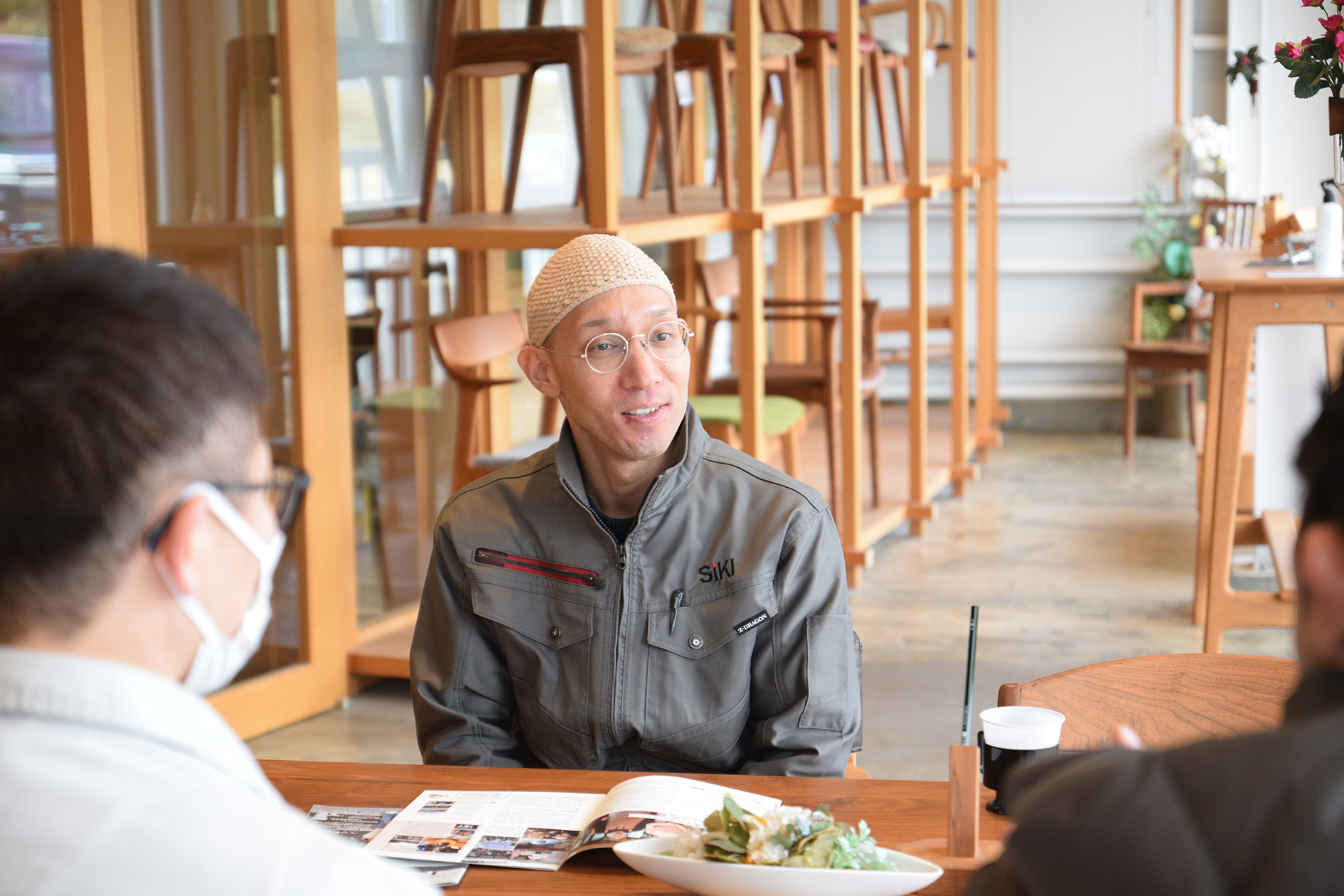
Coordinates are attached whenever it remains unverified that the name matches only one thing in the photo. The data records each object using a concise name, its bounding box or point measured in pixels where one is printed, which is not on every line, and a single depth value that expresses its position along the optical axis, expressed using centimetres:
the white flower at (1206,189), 761
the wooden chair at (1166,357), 685
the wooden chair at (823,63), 520
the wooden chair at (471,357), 365
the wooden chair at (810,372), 505
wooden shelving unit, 346
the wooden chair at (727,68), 441
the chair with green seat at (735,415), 458
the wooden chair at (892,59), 584
